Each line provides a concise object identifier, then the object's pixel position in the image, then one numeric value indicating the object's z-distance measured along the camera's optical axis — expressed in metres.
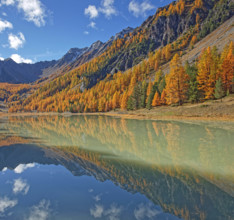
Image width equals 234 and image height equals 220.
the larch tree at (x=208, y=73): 42.70
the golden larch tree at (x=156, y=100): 57.78
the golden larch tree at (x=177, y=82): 48.19
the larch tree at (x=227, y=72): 40.59
